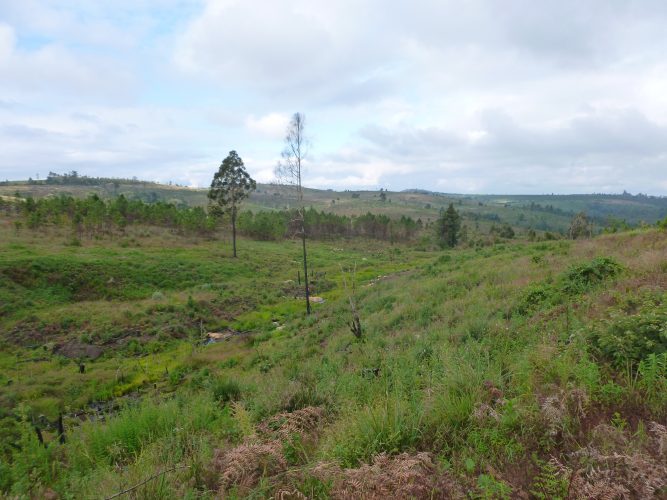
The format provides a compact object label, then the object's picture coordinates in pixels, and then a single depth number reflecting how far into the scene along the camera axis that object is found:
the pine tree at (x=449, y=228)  71.69
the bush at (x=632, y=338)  4.15
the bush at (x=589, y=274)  8.98
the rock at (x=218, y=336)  20.22
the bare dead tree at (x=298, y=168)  22.05
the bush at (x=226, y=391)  7.55
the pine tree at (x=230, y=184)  43.22
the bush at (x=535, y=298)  8.81
